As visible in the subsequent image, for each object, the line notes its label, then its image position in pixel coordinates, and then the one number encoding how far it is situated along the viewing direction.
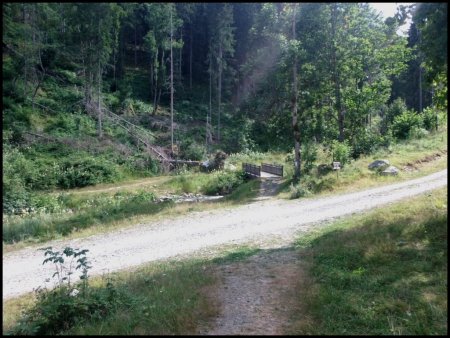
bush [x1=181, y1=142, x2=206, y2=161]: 35.31
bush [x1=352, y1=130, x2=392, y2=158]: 22.47
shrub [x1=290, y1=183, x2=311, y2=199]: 16.34
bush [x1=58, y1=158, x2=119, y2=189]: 26.06
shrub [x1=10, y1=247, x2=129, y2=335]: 4.87
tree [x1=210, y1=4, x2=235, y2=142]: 39.00
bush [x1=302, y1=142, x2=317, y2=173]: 20.34
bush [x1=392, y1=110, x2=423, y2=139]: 26.22
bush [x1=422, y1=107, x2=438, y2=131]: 25.51
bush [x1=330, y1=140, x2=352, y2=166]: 19.55
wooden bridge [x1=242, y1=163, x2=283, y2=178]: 23.46
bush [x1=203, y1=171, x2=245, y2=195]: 23.83
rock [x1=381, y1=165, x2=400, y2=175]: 17.53
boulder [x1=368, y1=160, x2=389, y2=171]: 18.12
